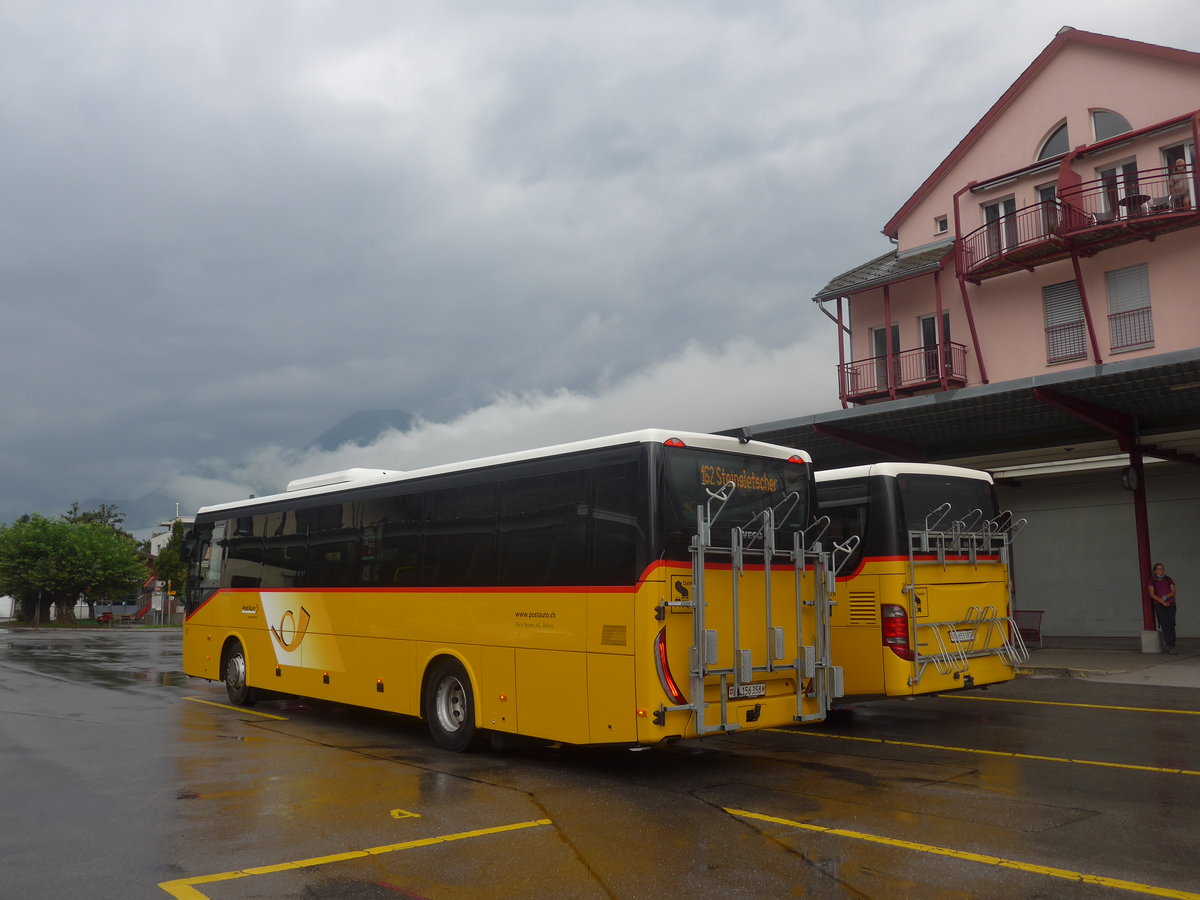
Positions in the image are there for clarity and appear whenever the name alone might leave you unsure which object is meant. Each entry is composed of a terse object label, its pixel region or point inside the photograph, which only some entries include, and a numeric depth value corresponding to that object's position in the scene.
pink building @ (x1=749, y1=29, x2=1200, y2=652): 21.86
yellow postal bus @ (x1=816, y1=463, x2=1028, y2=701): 11.04
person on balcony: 23.03
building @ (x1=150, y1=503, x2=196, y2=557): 90.09
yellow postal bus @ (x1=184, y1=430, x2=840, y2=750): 8.45
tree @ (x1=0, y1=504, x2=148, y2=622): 54.72
